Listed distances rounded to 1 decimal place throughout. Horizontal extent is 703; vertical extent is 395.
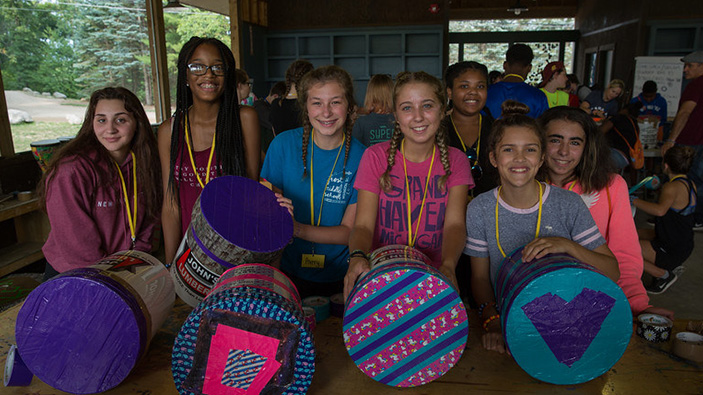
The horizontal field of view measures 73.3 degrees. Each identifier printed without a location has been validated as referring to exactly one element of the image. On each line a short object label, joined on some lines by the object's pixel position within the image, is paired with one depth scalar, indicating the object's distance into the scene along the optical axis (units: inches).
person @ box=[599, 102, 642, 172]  209.5
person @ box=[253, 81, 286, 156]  205.6
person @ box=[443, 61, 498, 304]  90.1
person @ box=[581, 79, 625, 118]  285.0
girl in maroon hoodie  70.7
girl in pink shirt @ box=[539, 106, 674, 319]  71.4
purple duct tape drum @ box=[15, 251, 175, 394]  43.1
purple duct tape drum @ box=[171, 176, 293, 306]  49.7
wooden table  47.5
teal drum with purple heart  45.2
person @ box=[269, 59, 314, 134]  172.9
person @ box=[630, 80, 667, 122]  279.3
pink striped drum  45.5
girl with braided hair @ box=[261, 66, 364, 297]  70.4
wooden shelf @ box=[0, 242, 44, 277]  130.5
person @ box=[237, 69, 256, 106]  196.4
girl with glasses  74.9
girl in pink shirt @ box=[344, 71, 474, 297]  64.2
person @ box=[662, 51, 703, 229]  201.9
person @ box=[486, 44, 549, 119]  136.5
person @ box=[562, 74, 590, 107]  349.4
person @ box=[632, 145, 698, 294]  141.1
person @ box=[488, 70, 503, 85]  314.6
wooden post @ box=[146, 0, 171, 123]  203.9
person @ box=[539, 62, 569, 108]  214.8
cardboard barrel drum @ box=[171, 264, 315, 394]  41.4
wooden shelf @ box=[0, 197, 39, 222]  125.2
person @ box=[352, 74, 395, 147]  136.3
